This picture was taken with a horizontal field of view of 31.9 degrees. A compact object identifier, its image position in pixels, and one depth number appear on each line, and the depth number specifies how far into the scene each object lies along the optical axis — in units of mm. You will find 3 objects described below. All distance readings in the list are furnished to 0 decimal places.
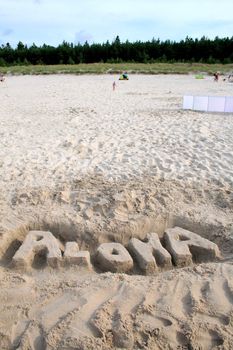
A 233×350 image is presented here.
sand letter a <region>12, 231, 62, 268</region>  4016
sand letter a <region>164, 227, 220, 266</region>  4137
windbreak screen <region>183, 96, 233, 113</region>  11125
